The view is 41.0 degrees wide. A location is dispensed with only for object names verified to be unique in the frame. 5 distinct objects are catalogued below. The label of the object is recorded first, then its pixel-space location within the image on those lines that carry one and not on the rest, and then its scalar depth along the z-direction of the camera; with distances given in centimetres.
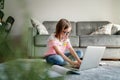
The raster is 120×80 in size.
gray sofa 254
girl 167
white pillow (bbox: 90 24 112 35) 275
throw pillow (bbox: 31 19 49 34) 272
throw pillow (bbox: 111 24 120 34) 275
